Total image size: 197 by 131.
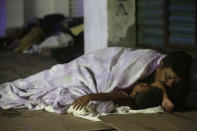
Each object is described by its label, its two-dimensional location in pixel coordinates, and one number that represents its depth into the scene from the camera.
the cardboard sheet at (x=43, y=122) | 3.00
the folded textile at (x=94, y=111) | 3.26
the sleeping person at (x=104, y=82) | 3.36
